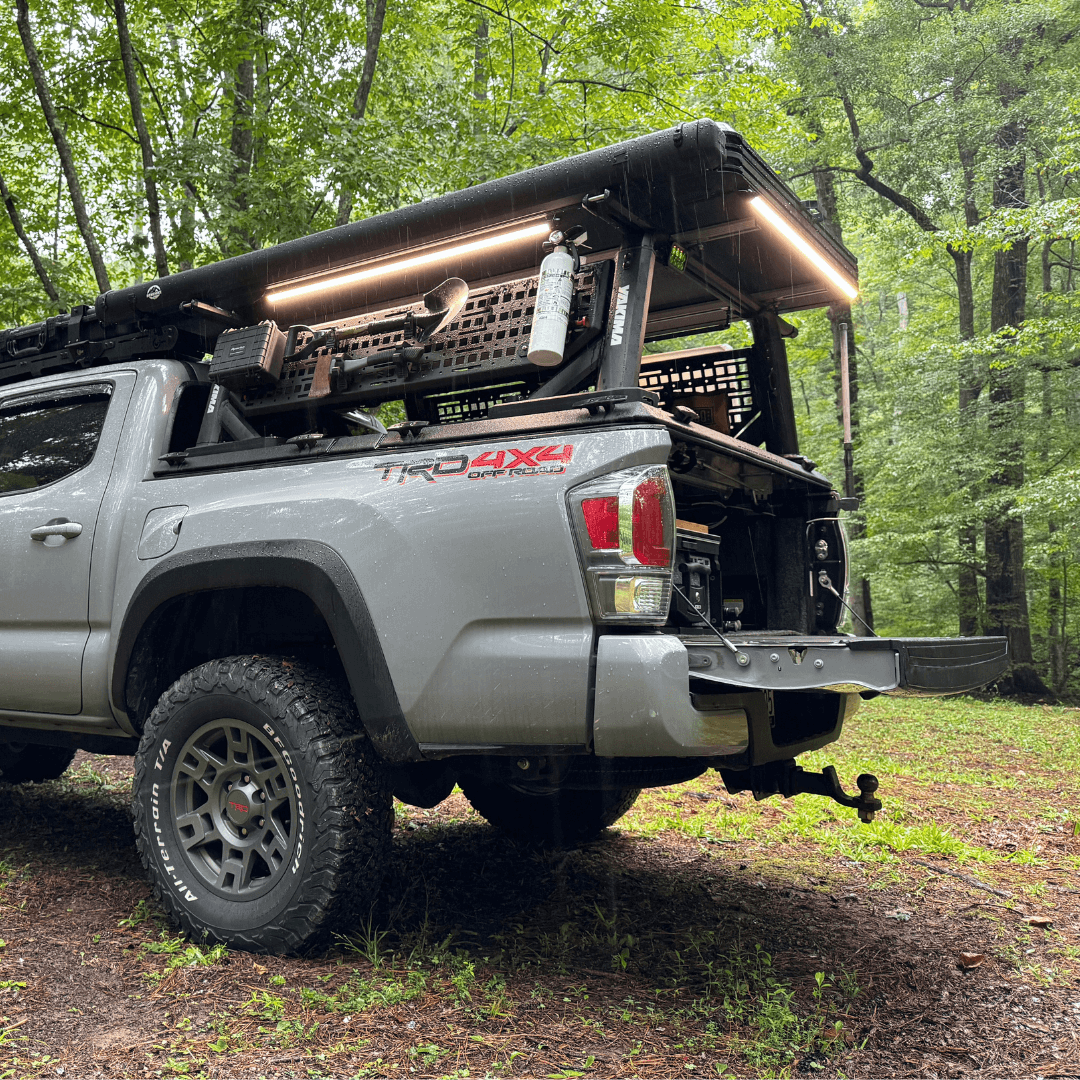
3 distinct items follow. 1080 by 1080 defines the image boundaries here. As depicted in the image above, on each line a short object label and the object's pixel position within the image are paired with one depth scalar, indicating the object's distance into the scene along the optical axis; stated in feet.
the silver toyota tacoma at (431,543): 9.02
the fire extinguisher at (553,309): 10.04
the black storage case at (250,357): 12.80
